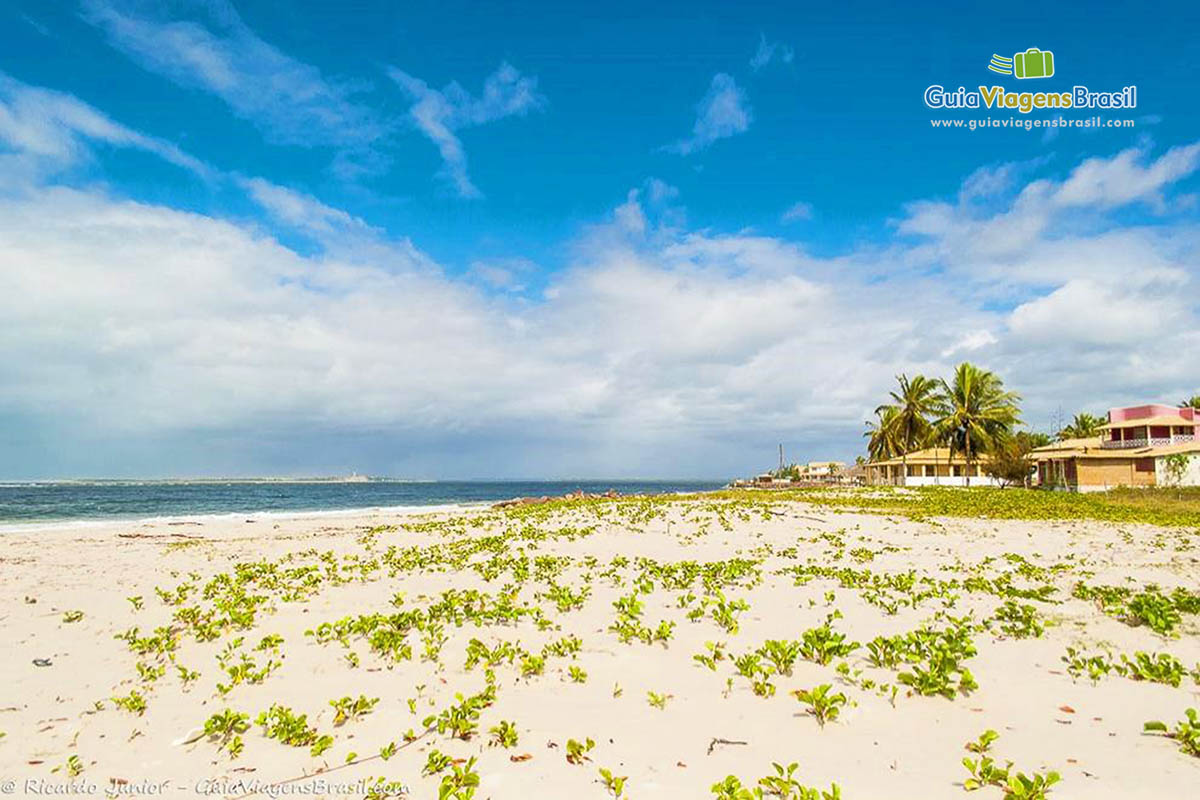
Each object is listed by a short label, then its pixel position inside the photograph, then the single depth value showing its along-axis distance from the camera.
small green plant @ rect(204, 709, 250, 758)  4.80
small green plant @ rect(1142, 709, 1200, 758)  4.22
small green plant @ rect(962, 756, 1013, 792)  3.91
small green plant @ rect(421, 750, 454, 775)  4.27
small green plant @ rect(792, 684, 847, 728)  4.94
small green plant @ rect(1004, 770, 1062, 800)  3.71
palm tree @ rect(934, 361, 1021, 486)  50.34
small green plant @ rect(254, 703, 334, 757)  4.61
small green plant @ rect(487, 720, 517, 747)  4.62
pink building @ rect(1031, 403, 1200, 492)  40.78
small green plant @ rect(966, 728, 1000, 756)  4.32
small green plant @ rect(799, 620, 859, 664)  6.15
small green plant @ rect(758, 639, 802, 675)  5.91
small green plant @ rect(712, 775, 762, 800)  3.74
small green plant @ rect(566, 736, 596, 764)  4.39
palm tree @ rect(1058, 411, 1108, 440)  74.75
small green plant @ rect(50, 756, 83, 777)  4.36
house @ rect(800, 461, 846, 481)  116.12
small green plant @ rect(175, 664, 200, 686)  5.96
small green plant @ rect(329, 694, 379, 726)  5.16
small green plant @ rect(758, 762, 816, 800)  3.81
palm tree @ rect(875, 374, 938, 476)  54.44
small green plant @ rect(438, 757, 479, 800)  3.83
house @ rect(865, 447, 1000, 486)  59.48
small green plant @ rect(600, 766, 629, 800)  3.98
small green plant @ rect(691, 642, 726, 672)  6.08
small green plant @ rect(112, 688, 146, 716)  5.32
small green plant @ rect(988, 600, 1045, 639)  6.94
